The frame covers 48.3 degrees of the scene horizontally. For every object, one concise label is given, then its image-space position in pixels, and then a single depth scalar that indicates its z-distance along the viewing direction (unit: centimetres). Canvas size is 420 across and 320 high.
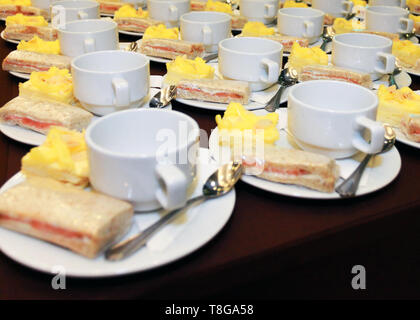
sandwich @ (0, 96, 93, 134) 110
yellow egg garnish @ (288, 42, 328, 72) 158
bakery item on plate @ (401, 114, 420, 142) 112
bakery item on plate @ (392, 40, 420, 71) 166
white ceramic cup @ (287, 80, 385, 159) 96
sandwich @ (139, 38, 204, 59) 165
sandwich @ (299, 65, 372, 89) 143
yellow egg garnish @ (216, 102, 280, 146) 106
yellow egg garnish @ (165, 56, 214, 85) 141
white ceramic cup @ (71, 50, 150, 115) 116
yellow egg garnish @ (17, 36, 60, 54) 159
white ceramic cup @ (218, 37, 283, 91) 136
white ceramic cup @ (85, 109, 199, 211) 77
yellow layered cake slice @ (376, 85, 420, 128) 121
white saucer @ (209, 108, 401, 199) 91
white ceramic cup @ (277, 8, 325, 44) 185
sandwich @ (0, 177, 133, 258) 73
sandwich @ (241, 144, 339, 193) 91
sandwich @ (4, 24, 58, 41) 178
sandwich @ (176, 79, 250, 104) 131
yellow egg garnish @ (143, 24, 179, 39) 175
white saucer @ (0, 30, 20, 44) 181
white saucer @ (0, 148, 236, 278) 71
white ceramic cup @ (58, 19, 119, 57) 149
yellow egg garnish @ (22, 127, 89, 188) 89
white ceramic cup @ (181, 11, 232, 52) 172
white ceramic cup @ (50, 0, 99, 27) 176
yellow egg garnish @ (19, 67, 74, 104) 126
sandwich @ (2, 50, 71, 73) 144
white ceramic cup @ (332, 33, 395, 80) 146
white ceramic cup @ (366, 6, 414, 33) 192
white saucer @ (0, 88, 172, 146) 108
